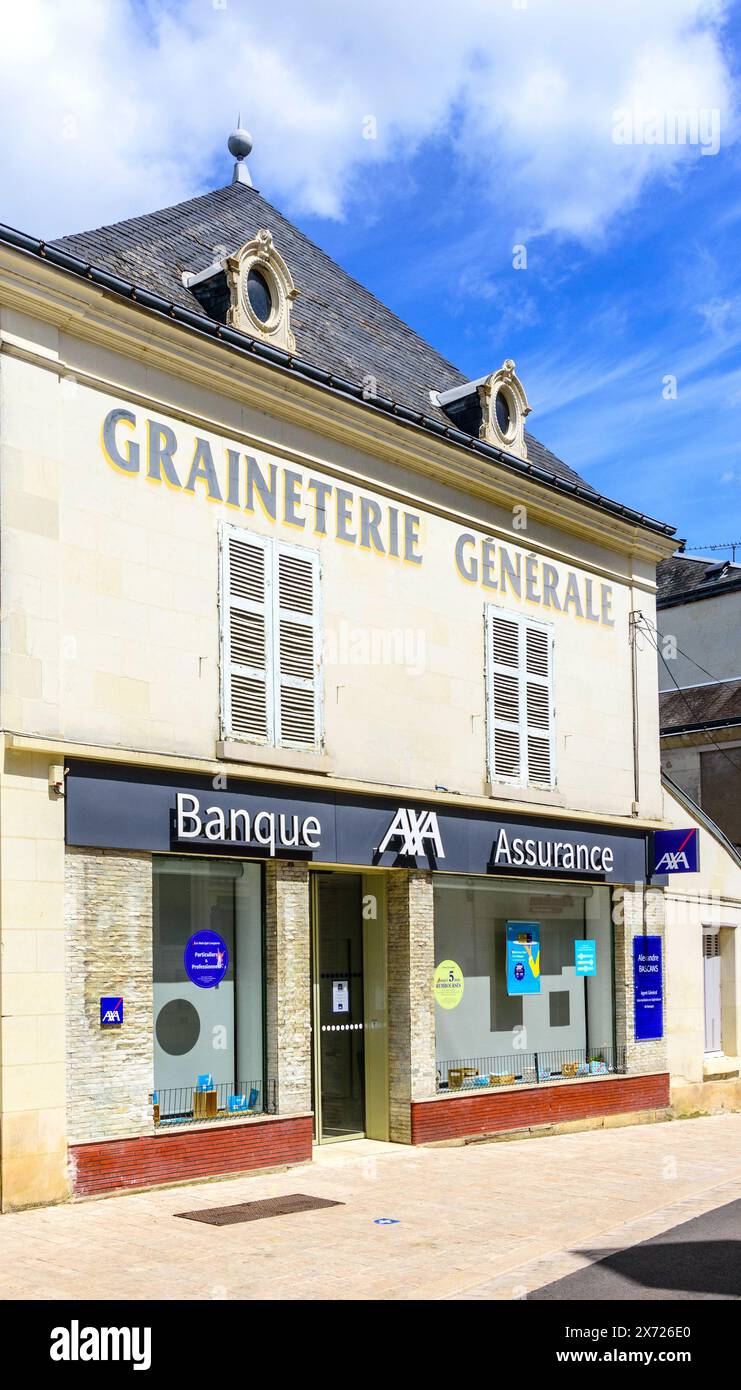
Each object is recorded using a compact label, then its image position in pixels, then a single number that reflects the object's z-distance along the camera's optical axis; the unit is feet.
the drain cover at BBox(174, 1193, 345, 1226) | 39.14
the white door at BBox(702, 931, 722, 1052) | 73.87
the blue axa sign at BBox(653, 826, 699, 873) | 66.59
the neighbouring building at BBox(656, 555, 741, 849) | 90.33
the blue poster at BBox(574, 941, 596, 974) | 64.49
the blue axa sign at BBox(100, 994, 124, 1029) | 42.37
